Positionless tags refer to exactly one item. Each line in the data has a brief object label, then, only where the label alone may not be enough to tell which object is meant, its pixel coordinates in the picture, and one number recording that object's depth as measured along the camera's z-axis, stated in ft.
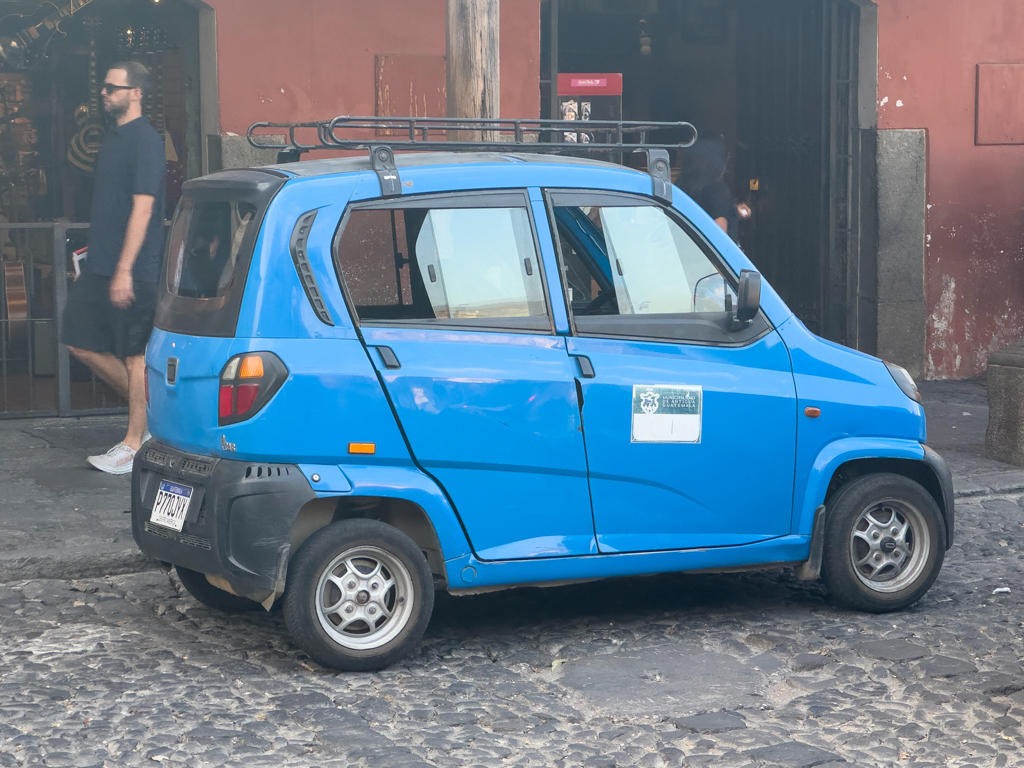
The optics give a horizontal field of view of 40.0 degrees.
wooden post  23.71
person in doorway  32.04
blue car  15.55
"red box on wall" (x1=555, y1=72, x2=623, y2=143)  36.83
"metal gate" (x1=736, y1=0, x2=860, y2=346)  38.55
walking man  26.20
